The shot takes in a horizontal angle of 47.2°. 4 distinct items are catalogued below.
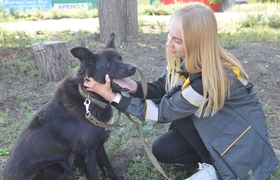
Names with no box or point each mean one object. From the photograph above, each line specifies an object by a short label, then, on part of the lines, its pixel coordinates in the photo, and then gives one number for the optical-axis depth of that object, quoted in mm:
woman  2590
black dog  2836
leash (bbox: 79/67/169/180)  2879
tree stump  5836
